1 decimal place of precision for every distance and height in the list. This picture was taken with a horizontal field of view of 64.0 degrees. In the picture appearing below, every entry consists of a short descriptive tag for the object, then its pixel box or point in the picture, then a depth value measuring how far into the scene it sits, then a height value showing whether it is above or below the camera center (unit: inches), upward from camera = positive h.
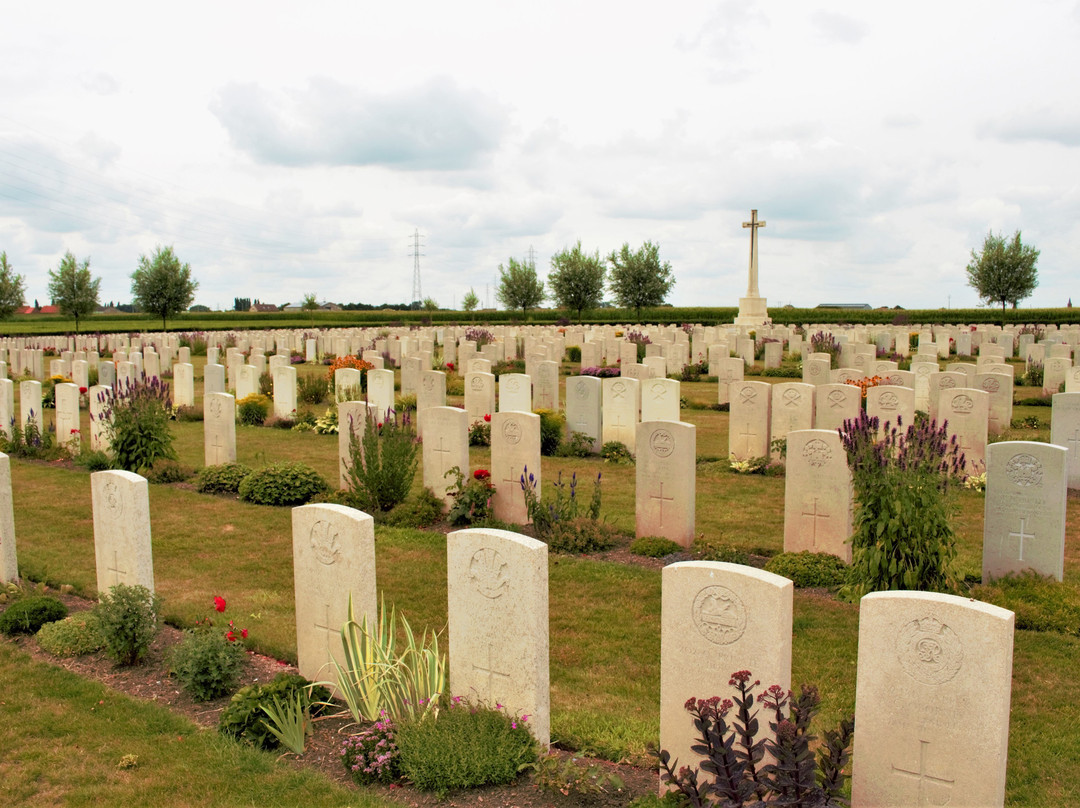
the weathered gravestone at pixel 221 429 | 483.2 -52.8
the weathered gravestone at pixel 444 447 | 375.2 -49.9
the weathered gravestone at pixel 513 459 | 362.0 -52.9
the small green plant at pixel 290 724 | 188.9 -86.1
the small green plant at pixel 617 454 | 514.0 -71.9
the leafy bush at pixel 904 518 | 243.8 -52.2
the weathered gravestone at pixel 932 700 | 138.6 -60.6
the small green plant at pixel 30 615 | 264.2 -86.1
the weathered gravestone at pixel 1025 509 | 270.8 -55.6
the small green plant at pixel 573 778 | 165.6 -85.7
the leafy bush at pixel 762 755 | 136.0 -68.7
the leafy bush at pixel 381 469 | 389.4 -60.7
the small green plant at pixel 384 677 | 193.0 -78.5
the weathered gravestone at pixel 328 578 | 210.7 -60.6
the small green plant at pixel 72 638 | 248.5 -87.8
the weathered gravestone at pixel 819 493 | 309.7 -57.6
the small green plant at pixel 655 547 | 325.2 -80.5
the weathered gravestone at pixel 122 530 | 253.1 -58.0
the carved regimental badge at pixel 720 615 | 157.1 -51.5
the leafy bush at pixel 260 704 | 194.4 -86.2
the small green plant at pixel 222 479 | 446.9 -74.9
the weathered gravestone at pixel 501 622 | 180.2 -61.5
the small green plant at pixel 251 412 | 682.8 -61.0
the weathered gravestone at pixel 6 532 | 294.0 -67.1
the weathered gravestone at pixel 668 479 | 330.6 -56.2
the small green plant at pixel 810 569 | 291.0 -79.8
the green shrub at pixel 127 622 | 235.9 -78.4
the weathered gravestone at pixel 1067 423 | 416.2 -43.5
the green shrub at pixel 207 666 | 218.4 -84.0
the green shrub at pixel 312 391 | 762.2 -49.6
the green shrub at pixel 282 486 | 419.2 -74.0
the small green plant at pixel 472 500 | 370.6 -70.9
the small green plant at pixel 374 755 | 177.3 -87.9
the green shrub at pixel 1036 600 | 250.2 -80.3
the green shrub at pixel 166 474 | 469.1 -75.4
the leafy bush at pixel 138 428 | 472.1 -51.5
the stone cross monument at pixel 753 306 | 1488.7 +48.9
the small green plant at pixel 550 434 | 536.4 -62.2
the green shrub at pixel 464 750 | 171.9 -84.2
